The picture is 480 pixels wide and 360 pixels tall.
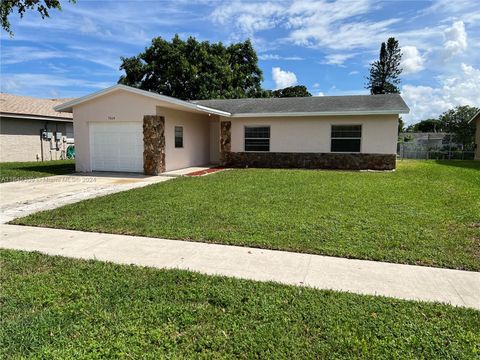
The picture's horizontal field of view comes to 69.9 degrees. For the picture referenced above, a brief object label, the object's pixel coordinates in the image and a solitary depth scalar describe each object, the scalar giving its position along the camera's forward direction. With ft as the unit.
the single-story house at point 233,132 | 48.19
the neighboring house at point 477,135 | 86.99
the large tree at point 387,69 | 146.41
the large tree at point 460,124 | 99.81
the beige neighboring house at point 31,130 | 63.46
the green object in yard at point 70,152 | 77.70
